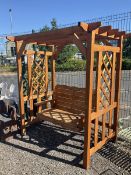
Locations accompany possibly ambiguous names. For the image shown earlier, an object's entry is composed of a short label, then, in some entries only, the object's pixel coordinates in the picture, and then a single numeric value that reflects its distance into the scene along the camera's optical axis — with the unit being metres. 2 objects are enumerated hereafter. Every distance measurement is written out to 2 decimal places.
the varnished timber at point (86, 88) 2.20
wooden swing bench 2.76
